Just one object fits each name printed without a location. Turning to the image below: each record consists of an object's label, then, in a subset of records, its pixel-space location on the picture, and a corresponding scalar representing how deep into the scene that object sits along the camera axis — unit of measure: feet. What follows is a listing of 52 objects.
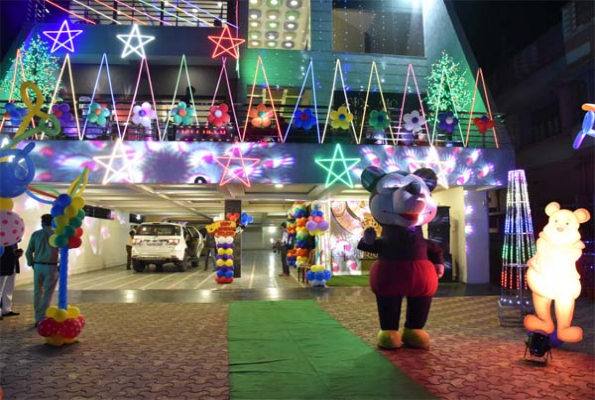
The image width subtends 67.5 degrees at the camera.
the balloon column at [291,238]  50.14
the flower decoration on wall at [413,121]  36.63
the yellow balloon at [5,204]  13.82
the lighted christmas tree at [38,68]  45.42
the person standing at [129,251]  57.93
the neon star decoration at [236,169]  35.70
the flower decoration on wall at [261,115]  37.24
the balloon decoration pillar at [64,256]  18.71
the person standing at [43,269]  21.99
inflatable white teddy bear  16.99
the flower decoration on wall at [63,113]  33.78
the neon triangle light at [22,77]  34.97
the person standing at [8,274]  23.71
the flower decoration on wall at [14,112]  31.65
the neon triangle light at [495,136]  40.04
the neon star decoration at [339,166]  36.63
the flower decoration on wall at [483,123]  37.78
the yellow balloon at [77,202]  19.33
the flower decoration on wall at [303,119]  36.06
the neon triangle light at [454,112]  38.38
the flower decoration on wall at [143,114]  35.42
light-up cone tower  23.12
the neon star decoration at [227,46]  45.53
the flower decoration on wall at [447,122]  37.37
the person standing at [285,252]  50.22
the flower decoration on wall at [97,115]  34.55
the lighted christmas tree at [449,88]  49.11
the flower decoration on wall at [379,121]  35.83
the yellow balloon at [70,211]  19.17
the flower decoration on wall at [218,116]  36.19
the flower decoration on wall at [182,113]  35.60
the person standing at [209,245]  53.81
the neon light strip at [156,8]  49.21
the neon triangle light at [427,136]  38.38
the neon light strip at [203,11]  48.76
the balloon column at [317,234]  37.11
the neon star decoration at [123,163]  34.60
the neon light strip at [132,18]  49.41
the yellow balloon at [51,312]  19.10
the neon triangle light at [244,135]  36.58
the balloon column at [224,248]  41.55
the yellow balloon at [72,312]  19.56
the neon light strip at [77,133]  33.93
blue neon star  47.78
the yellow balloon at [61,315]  18.94
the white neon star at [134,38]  45.56
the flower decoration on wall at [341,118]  36.17
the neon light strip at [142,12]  48.99
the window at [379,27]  55.06
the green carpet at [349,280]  41.54
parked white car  52.14
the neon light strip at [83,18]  50.03
